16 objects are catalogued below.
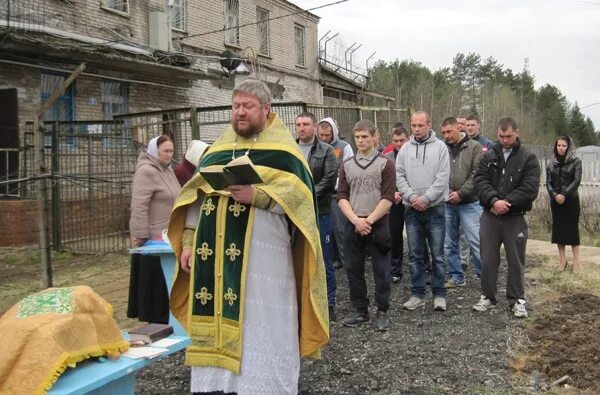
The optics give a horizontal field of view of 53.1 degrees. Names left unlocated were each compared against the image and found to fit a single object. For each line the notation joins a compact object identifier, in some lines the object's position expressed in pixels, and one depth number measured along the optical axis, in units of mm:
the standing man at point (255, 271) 3295
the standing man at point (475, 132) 7957
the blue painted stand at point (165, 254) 4461
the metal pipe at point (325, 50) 25234
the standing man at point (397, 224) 7344
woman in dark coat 8031
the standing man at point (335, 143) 6996
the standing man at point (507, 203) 5719
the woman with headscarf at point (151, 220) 5070
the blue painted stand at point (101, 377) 2674
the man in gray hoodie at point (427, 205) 6012
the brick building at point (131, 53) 11891
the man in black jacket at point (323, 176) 5824
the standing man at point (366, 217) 5457
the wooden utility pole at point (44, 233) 5797
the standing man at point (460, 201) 7047
